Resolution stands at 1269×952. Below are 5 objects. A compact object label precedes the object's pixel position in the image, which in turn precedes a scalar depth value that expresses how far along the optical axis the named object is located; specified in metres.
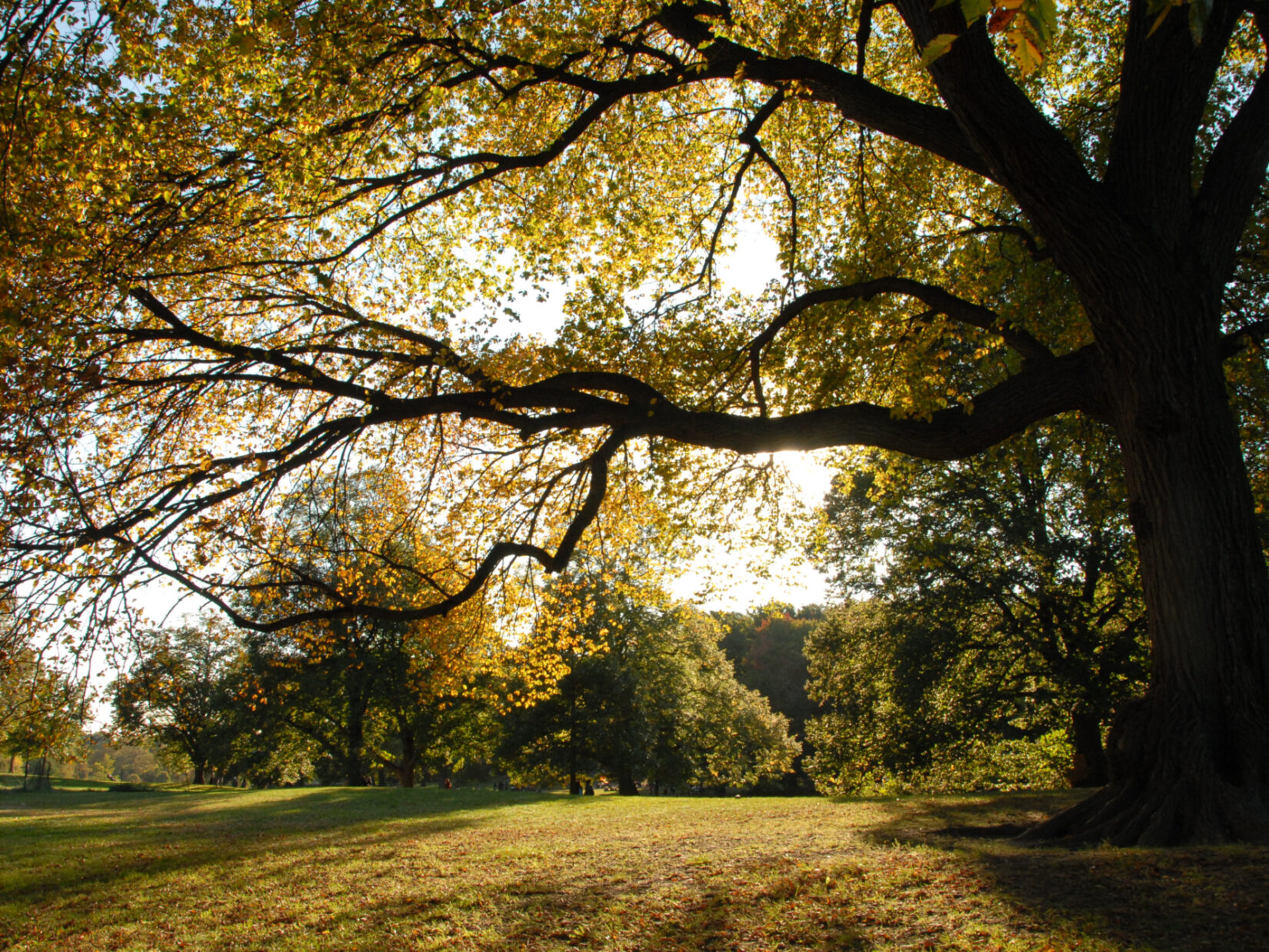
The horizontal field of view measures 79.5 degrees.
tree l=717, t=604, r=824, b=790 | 46.59
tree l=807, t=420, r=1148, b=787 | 15.18
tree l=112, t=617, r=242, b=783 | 27.92
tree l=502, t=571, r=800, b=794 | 26.62
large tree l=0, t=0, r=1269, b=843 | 6.25
